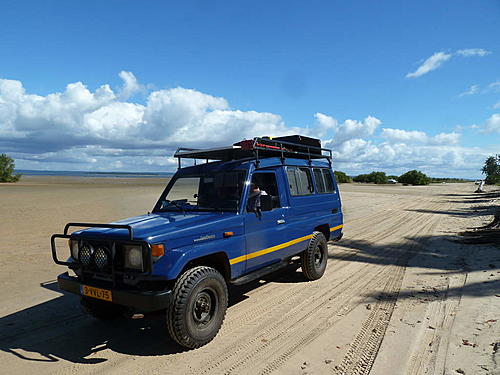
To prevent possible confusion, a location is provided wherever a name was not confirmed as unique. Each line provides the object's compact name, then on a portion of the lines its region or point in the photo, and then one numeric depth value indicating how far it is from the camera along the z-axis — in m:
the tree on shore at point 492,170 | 40.38
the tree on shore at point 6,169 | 40.56
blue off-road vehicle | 3.44
